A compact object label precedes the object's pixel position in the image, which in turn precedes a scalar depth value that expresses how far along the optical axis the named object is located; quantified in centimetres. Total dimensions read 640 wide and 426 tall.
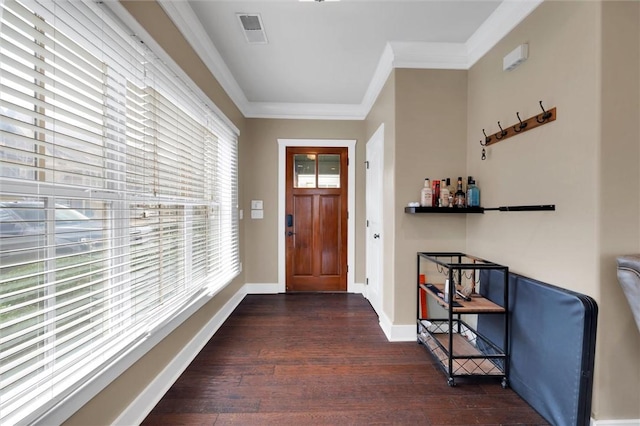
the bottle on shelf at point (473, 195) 229
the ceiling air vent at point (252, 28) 204
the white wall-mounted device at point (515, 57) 179
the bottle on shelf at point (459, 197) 233
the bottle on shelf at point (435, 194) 235
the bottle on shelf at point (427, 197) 233
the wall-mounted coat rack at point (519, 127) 162
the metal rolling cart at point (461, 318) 185
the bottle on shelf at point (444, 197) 232
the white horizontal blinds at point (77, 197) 92
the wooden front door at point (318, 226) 388
